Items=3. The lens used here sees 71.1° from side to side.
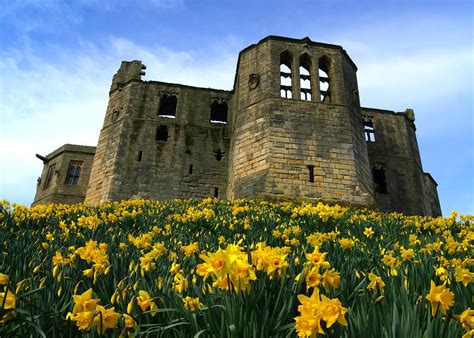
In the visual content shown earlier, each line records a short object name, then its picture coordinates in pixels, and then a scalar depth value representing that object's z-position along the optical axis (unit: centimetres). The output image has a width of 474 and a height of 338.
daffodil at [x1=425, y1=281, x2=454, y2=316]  129
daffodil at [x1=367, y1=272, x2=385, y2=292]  165
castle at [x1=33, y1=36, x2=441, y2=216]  1352
